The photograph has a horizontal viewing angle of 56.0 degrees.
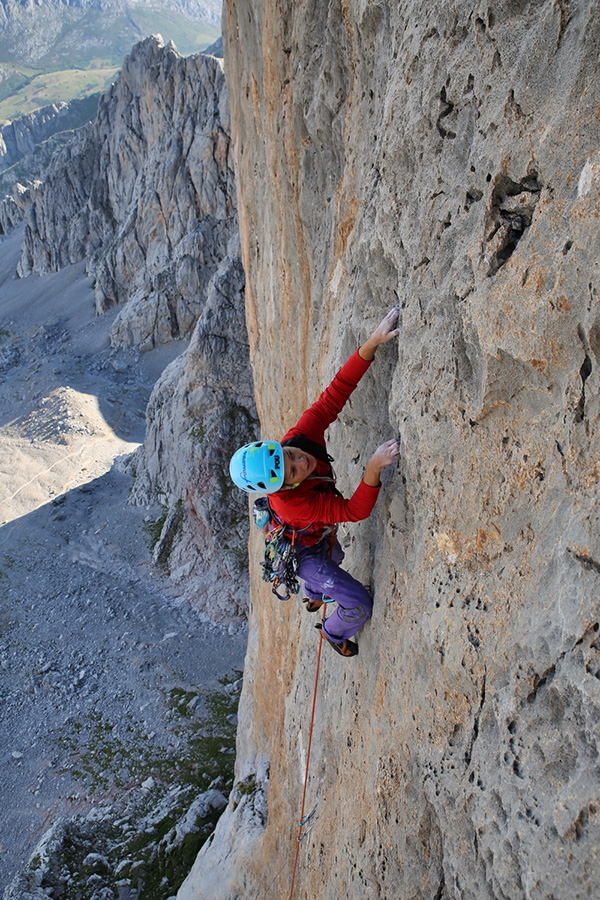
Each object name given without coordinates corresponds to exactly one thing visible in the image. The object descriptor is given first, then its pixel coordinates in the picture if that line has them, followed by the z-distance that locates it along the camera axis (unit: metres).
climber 4.36
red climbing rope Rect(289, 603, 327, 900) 6.20
